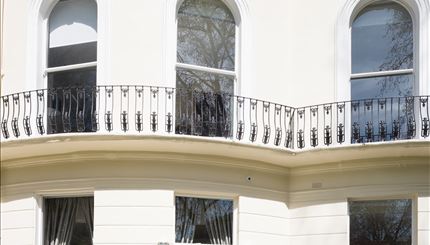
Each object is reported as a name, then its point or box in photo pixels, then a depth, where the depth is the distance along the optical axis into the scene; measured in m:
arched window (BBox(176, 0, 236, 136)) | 13.05
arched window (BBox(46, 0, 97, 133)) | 12.95
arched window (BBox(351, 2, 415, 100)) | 13.61
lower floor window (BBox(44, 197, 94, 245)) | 13.02
